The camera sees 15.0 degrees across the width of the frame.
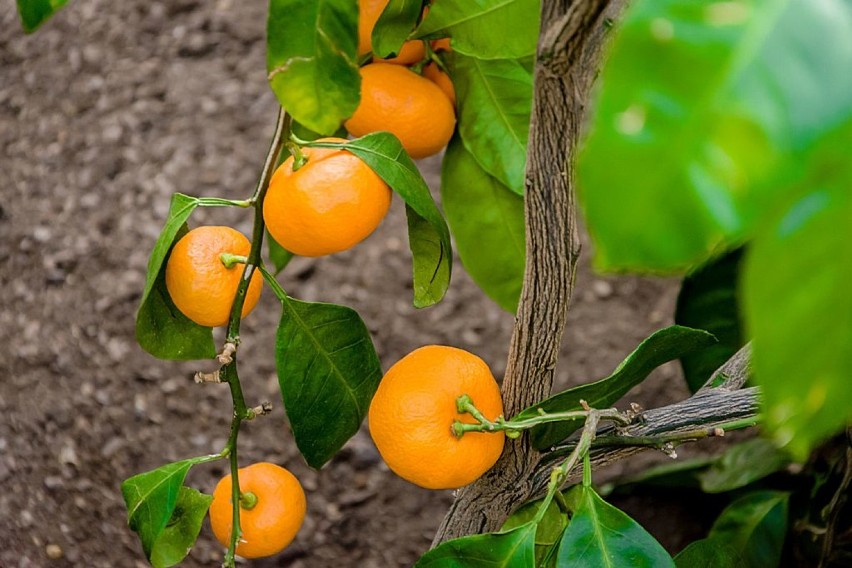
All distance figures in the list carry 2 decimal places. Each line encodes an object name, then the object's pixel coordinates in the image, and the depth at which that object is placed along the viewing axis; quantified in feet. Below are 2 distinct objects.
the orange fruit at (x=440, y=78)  4.49
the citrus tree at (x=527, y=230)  2.76
